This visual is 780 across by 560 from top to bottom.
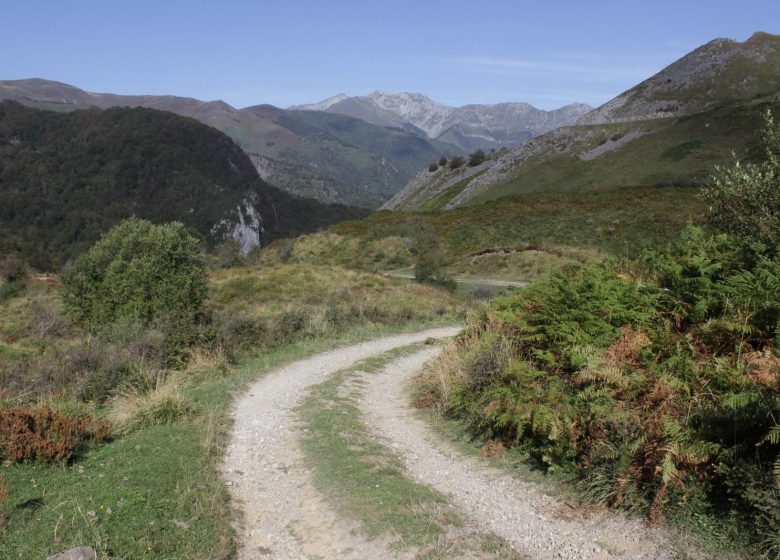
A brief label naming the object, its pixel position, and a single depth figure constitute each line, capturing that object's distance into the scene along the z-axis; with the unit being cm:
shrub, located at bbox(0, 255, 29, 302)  4522
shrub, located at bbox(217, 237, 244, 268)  5256
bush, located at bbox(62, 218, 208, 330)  2177
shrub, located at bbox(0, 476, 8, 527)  529
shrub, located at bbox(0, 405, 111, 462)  645
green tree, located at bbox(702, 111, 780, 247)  895
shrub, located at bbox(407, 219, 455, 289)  3259
